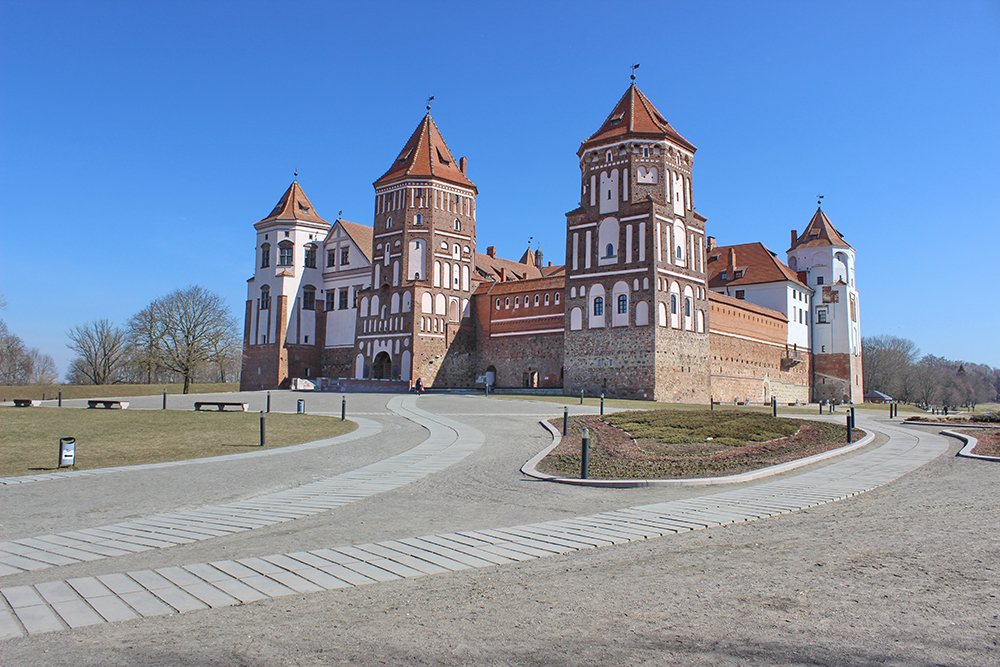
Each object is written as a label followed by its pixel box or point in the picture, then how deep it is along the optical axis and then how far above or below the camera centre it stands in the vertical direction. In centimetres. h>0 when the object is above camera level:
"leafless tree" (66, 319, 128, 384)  8781 +406
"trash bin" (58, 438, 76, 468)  1514 -132
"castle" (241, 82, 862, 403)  5153 +809
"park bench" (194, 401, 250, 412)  3350 -68
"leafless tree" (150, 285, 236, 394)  7362 +569
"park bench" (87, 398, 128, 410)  3609 -80
